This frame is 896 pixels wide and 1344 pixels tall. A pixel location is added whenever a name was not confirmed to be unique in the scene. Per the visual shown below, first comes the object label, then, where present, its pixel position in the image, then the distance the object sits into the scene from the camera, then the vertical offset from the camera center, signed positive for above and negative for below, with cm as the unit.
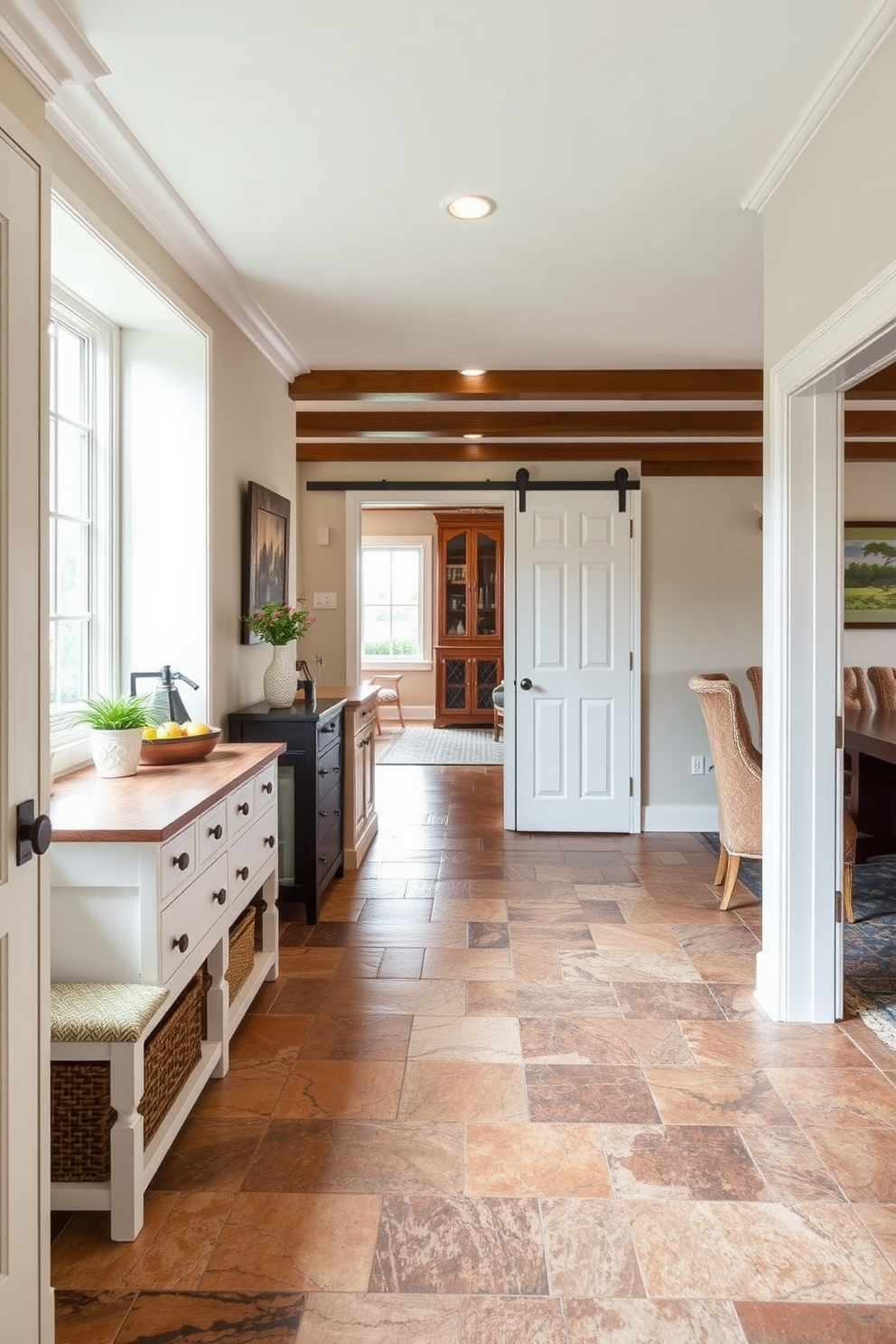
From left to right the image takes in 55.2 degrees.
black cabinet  352 -59
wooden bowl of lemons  264 -29
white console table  177 -59
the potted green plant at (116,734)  244 -24
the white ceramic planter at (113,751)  244 -28
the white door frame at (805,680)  260 -9
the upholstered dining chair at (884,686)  528 -22
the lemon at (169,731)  268 -25
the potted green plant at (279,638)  364 +6
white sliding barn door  543 -9
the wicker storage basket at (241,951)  266 -96
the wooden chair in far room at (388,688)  1029 -45
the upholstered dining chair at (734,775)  380 -56
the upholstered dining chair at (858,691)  522 -25
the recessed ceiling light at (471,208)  261 +137
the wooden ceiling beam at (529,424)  493 +133
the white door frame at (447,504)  546 +61
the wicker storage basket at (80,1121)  179 -98
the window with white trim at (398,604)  1098 +61
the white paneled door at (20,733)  135 -13
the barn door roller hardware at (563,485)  539 +106
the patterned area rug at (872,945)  287 -120
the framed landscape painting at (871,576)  599 +52
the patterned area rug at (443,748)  822 -99
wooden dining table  459 -83
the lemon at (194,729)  273 -25
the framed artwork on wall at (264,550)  366 +47
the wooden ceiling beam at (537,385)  428 +135
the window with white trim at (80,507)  271 +49
